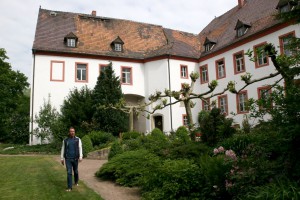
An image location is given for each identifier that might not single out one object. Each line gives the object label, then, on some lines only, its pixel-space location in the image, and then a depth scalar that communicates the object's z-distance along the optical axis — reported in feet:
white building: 75.36
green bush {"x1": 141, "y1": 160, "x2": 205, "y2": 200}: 19.95
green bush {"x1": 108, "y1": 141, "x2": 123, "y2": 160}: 38.41
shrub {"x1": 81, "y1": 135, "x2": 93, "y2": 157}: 56.95
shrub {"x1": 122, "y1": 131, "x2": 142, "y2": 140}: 62.75
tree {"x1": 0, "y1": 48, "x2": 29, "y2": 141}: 111.14
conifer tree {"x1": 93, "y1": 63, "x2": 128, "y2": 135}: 73.26
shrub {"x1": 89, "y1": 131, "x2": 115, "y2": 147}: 64.44
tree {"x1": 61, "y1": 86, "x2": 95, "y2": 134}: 72.63
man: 26.71
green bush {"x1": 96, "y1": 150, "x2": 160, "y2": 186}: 26.68
